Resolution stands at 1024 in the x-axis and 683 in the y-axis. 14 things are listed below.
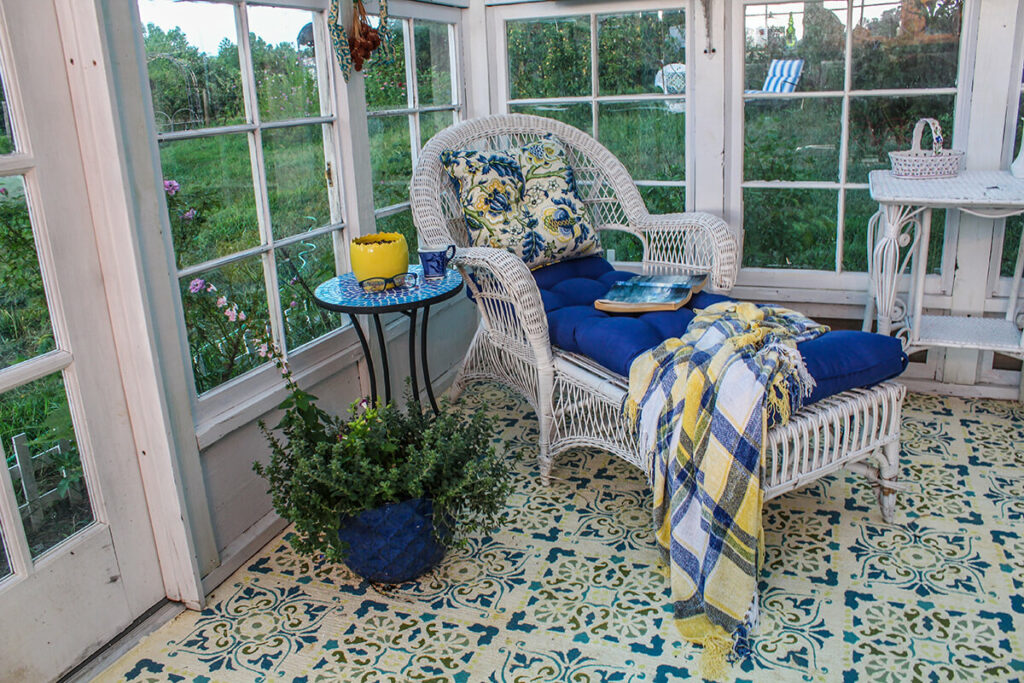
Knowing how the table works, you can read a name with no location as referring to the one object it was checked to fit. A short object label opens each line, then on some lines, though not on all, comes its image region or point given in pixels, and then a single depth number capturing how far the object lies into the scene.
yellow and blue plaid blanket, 1.97
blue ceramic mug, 2.51
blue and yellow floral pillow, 2.89
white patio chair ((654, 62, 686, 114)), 3.35
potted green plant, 2.03
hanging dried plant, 2.62
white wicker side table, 2.64
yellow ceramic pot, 2.39
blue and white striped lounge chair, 3.17
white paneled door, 1.72
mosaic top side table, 2.30
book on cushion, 2.59
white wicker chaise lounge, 2.20
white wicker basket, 2.84
